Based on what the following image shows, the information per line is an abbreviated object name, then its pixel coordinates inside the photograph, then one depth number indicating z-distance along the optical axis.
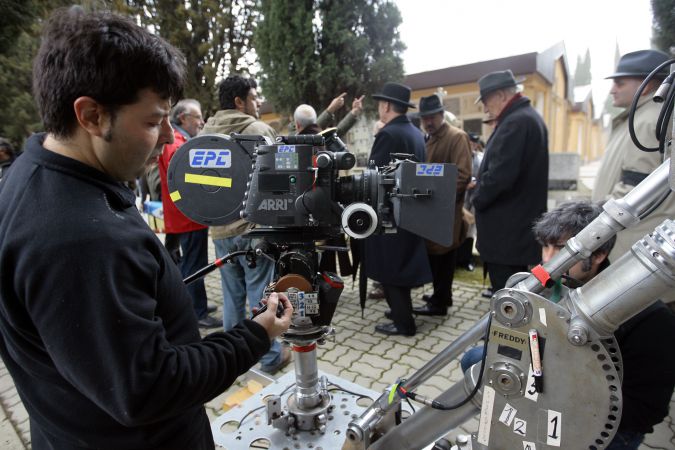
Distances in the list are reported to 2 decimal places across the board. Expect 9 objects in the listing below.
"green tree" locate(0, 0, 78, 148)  6.09
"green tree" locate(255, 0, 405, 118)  6.52
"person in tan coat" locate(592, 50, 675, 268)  2.46
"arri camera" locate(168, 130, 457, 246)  1.46
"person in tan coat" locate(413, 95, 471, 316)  3.80
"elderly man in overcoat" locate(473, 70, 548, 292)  2.86
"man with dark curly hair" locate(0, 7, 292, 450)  0.80
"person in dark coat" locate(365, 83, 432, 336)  3.23
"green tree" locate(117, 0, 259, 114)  10.10
